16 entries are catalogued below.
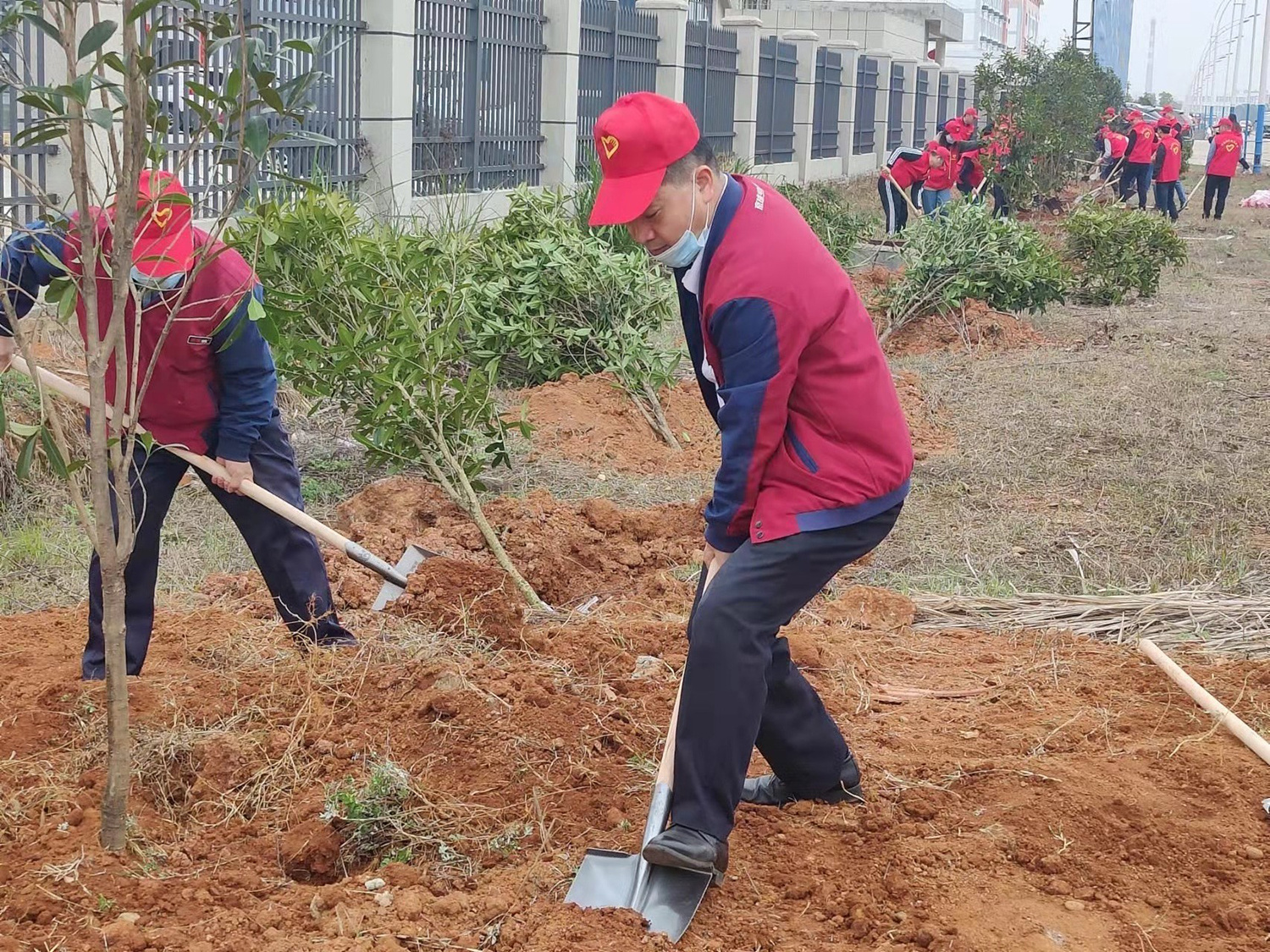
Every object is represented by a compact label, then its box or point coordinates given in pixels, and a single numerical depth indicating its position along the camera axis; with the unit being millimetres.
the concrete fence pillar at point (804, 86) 26641
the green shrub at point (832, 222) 13281
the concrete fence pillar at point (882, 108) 34156
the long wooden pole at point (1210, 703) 3570
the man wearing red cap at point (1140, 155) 22766
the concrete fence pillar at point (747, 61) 22812
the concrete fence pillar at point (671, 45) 18609
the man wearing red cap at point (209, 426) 3711
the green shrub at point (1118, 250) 13148
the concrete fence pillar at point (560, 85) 14945
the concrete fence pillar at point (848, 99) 30484
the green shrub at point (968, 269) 11266
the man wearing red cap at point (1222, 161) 21703
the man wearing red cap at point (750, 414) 2691
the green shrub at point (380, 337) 5273
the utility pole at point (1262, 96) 37625
